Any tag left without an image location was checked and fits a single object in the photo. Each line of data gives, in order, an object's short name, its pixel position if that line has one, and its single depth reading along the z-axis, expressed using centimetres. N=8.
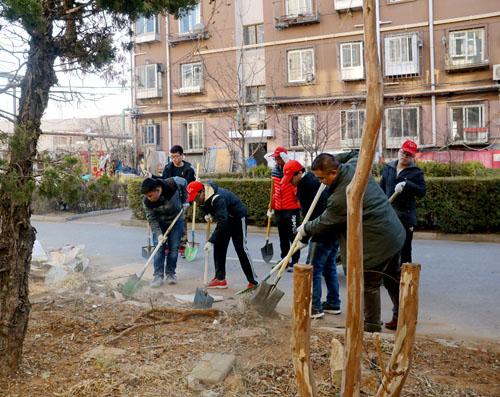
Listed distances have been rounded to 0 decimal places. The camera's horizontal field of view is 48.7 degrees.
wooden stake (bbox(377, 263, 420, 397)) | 266
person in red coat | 798
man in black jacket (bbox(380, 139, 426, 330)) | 580
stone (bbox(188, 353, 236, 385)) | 350
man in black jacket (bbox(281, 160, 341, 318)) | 539
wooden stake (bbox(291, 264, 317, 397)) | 255
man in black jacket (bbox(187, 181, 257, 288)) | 643
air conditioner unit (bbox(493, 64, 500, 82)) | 2064
